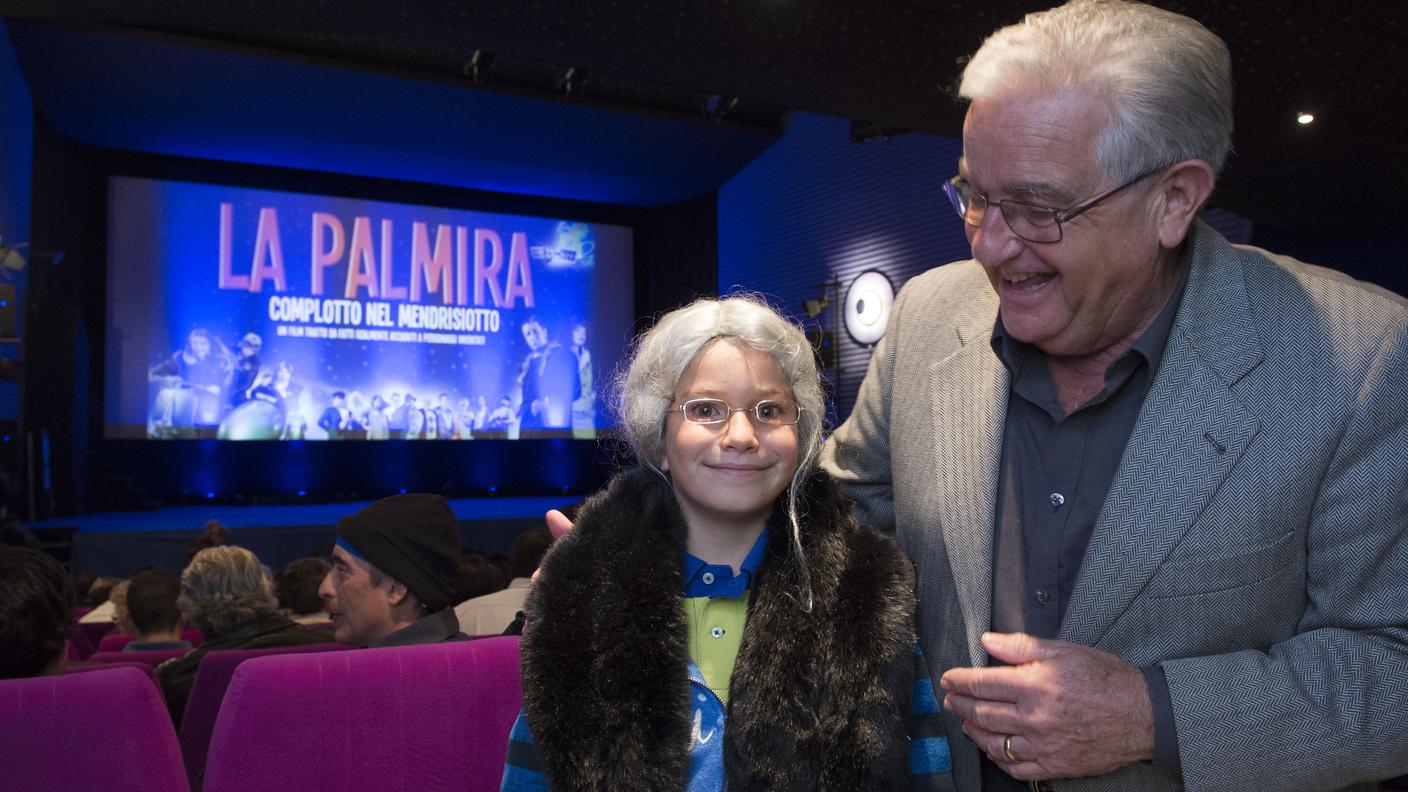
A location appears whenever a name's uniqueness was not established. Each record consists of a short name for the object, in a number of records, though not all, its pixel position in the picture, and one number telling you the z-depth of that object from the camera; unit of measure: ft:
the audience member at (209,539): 22.95
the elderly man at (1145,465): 3.65
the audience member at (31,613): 6.77
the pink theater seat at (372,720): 5.30
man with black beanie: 9.32
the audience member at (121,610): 14.35
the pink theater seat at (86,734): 4.86
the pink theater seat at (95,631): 16.61
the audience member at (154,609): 12.73
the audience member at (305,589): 15.30
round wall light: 31.58
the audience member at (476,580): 14.05
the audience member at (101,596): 17.67
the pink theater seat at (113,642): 13.57
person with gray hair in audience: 10.52
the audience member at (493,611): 11.52
